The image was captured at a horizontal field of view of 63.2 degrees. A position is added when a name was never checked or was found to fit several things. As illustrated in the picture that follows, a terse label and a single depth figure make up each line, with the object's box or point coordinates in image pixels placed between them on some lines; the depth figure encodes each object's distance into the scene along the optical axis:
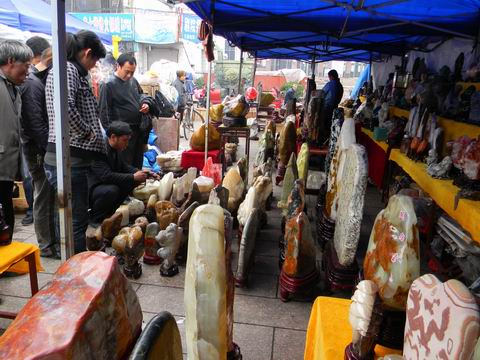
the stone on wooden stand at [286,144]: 4.86
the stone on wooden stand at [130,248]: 2.84
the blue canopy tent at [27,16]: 5.66
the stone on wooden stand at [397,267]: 1.37
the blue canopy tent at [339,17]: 3.81
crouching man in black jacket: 3.46
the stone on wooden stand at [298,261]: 2.35
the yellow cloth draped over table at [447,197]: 2.34
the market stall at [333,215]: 1.12
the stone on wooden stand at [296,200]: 2.61
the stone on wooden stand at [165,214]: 3.20
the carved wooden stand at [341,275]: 2.30
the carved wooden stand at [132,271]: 2.88
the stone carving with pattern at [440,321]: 0.89
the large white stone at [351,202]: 2.11
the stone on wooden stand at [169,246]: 2.84
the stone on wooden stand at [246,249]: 2.69
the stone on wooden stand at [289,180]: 3.42
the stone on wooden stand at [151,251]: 3.05
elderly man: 2.56
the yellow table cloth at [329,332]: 1.43
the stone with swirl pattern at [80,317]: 0.82
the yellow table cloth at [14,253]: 1.96
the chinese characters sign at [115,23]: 15.44
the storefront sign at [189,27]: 16.91
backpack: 6.77
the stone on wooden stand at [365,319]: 1.22
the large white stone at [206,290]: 1.31
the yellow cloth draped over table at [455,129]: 3.42
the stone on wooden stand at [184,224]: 3.00
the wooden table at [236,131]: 5.10
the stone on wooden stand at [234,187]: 3.62
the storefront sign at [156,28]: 15.91
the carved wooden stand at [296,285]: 2.50
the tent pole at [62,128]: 1.70
